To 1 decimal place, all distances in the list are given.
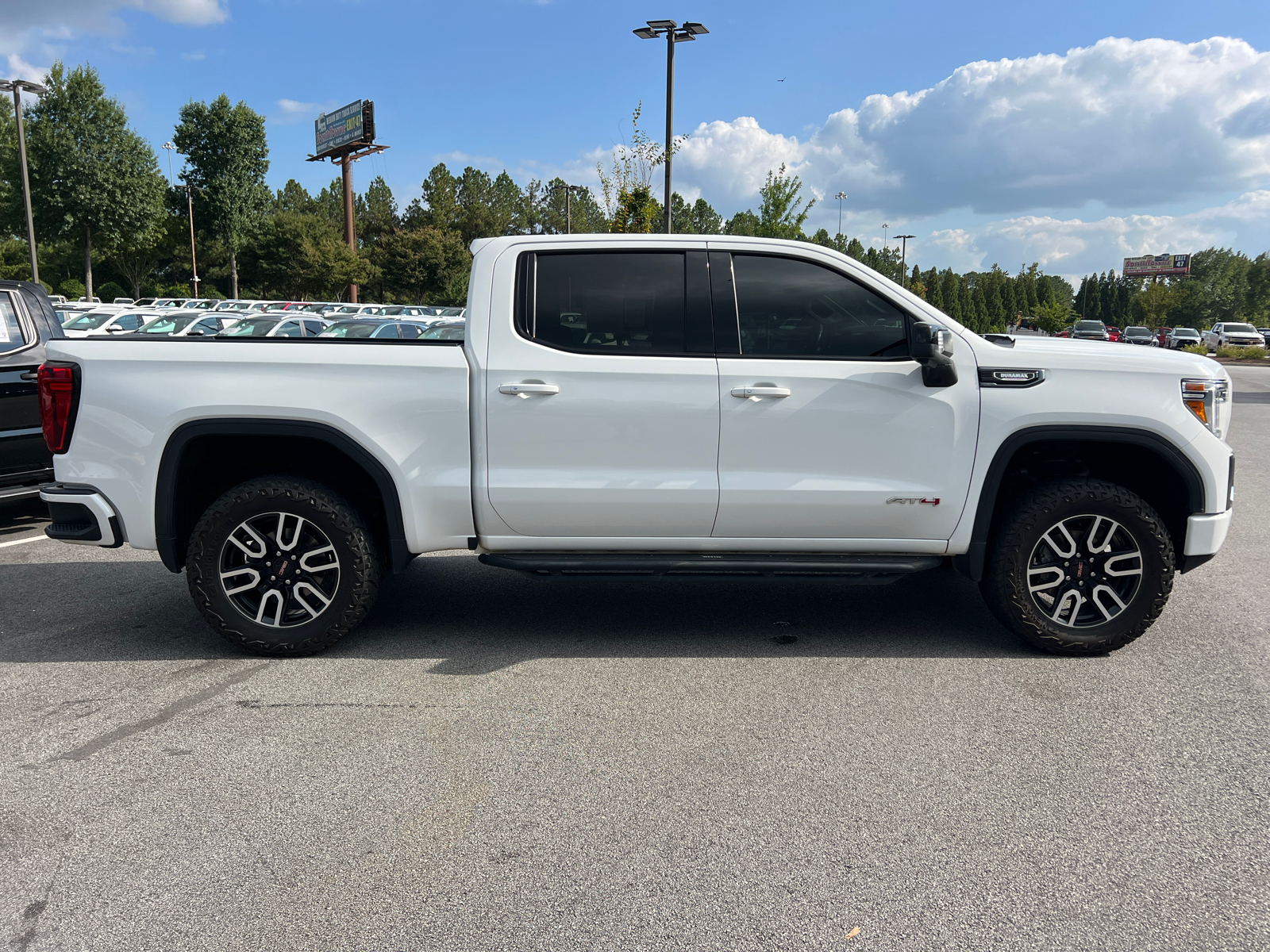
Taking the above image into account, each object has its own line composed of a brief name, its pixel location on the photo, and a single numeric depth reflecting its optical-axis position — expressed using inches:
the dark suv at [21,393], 274.7
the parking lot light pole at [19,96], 1454.2
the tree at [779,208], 1160.8
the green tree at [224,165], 2719.0
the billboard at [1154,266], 5103.3
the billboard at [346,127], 2866.6
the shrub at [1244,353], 1817.2
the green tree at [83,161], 1993.1
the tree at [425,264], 2539.4
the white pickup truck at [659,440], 172.1
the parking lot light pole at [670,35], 813.2
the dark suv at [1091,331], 2005.3
